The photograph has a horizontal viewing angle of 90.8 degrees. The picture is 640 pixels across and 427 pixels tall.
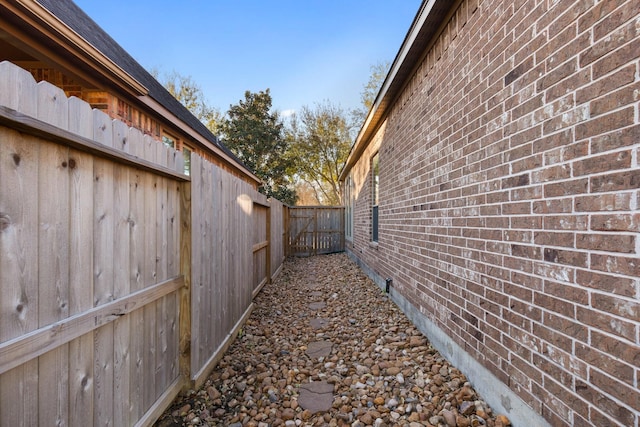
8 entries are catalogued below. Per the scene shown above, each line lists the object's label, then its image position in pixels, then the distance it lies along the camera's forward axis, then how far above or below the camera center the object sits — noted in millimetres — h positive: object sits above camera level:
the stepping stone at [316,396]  2469 -1508
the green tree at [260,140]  19406 +4746
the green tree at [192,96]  18188 +7289
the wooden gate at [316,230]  13219 -614
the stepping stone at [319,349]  3443 -1518
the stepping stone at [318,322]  4358 -1531
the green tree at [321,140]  21438 +5195
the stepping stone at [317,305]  5230 -1533
